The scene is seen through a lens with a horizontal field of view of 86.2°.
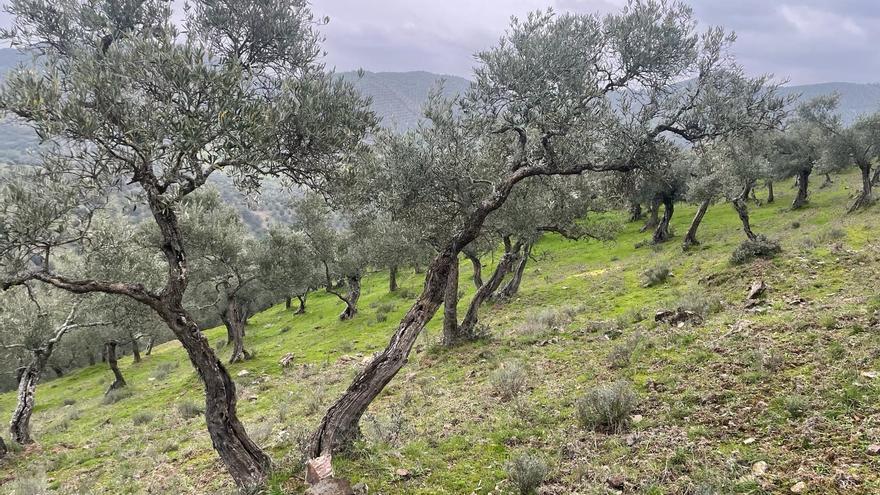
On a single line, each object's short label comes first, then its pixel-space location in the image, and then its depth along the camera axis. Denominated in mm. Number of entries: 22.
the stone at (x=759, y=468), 7230
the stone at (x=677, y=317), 16209
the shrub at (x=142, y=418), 22703
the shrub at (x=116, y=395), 32562
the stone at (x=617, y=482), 7703
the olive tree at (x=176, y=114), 7883
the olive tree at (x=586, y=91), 12891
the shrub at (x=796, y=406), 8453
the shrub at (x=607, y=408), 9875
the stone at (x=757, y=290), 17672
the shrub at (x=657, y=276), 28359
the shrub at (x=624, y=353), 13664
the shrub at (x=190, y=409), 21730
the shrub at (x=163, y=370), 39125
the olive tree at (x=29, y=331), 21156
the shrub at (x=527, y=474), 8125
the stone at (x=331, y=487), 8164
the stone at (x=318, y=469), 8656
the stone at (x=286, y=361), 30180
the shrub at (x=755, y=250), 25219
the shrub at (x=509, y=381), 13379
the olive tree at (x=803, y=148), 50125
